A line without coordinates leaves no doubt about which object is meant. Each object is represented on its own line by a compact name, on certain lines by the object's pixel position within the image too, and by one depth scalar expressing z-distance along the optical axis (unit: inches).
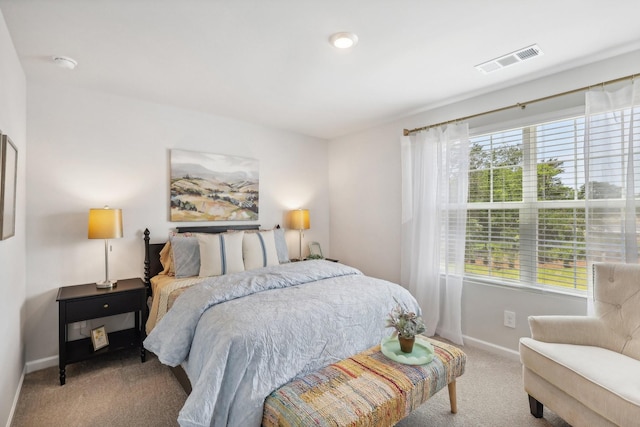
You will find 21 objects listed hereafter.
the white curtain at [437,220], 122.0
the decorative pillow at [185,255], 115.3
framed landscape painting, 132.5
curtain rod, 87.8
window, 96.4
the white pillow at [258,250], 124.7
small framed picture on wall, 66.2
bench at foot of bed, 57.4
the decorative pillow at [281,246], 139.9
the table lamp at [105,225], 103.7
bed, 63.0
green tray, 73.0
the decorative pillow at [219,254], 114.7
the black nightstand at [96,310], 94.9
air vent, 88.0
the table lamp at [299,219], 162.9
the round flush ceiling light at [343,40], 79.3
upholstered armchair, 60.0
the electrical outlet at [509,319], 110.3
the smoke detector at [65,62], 89.3
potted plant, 74.5
